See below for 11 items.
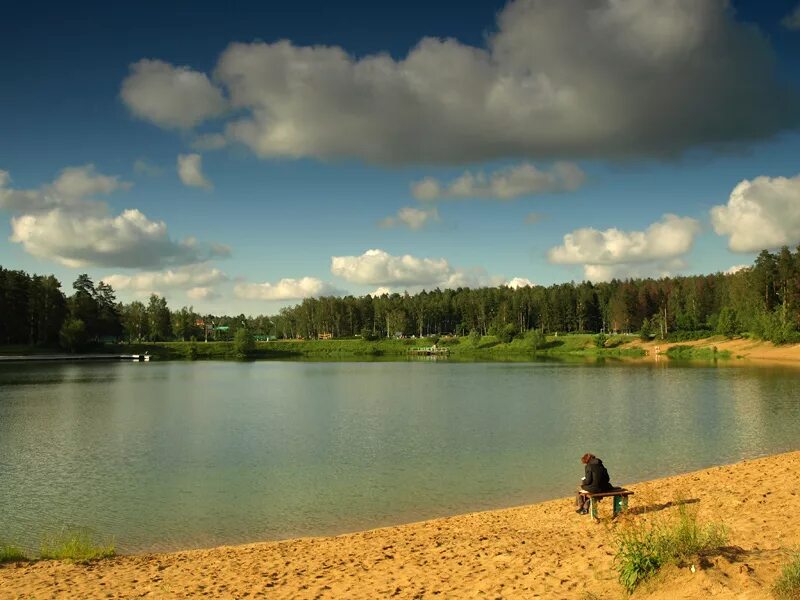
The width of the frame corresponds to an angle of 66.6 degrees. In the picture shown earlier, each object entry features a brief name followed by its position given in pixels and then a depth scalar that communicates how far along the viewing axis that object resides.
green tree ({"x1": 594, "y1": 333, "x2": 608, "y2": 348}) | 150.25
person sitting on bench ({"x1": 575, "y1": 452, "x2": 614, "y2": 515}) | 17.14
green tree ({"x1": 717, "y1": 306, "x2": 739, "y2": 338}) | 125.56
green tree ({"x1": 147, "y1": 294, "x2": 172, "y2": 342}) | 192.94
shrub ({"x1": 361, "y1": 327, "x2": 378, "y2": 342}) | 193.12
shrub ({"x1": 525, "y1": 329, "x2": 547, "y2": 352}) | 163.38
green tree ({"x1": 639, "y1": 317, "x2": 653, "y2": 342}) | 147.88
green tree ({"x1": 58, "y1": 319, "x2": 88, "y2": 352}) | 138.00
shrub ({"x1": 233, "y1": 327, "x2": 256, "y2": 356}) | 161.62
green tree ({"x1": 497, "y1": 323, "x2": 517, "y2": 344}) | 171.25
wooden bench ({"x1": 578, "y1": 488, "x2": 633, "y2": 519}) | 16.81
